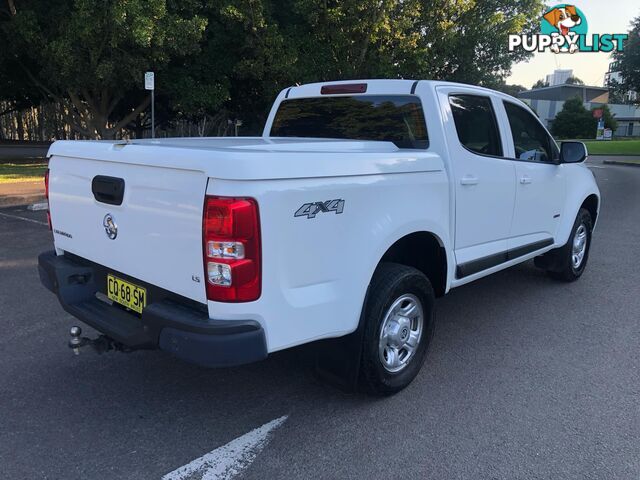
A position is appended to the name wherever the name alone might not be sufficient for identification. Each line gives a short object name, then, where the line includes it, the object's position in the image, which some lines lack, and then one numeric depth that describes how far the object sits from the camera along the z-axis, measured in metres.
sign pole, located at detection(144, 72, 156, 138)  13.70
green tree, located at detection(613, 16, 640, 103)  29.44
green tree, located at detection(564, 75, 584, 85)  125.38
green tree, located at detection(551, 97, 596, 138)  60.84
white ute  2.46
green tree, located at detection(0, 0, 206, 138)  14.70
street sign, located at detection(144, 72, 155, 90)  13.70
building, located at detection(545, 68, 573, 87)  122.51
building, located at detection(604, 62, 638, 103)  31.31
